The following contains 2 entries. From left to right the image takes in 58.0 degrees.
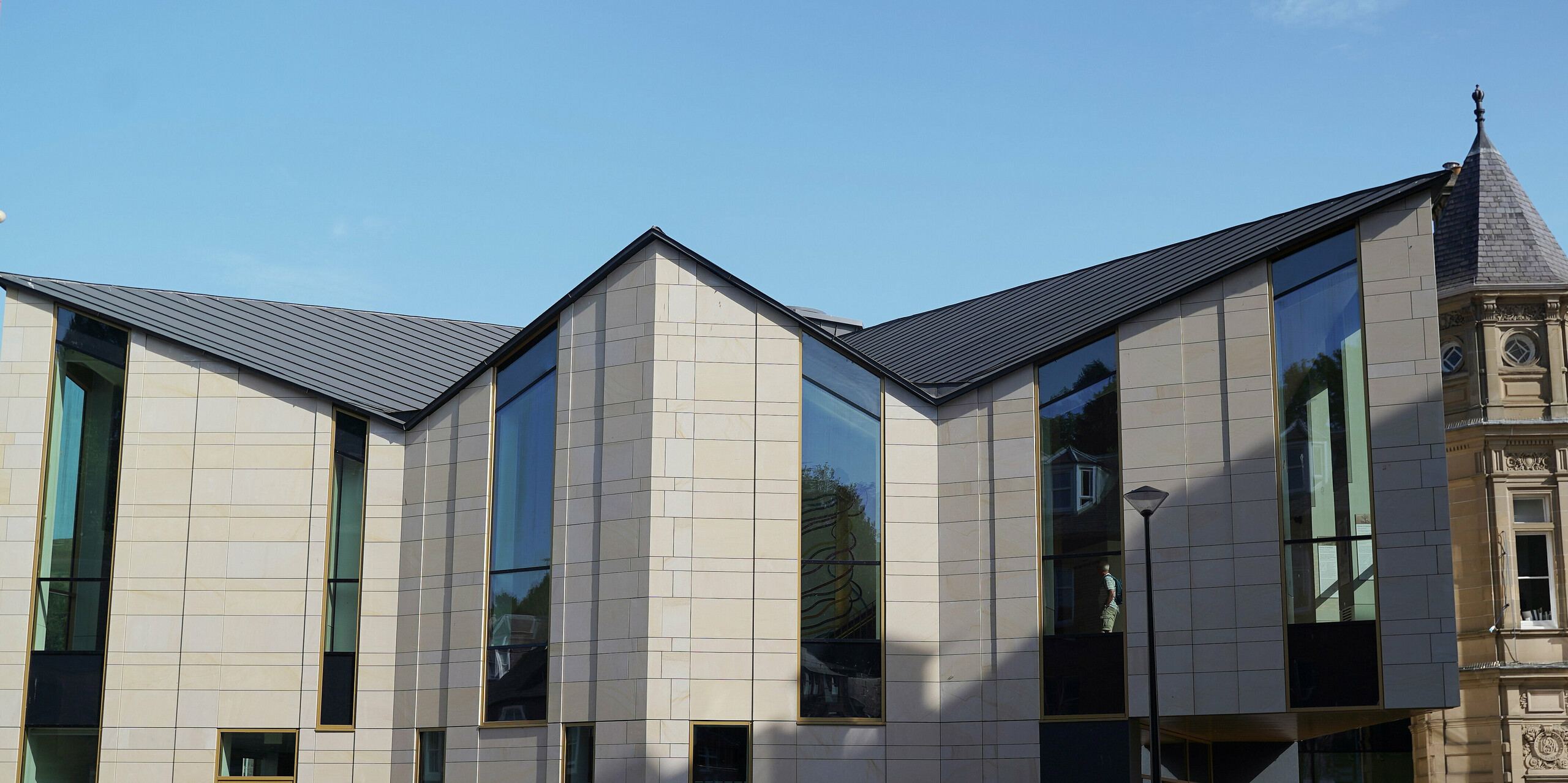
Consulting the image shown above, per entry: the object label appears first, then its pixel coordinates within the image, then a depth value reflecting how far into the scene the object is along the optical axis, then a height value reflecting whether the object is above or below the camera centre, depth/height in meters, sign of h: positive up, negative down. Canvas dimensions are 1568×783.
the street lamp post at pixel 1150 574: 18.81 +0.77
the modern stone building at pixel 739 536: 23.48 +1.64
